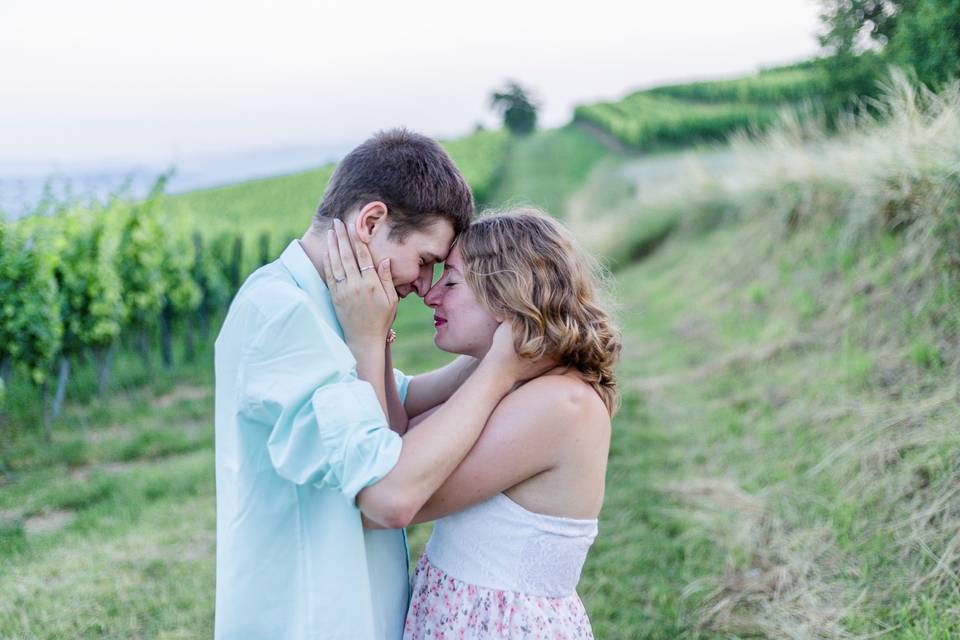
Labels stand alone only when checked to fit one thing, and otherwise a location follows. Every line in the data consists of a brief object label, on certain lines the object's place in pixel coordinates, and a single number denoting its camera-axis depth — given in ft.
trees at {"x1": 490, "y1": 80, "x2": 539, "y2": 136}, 293.23
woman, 6.83
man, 5.86
